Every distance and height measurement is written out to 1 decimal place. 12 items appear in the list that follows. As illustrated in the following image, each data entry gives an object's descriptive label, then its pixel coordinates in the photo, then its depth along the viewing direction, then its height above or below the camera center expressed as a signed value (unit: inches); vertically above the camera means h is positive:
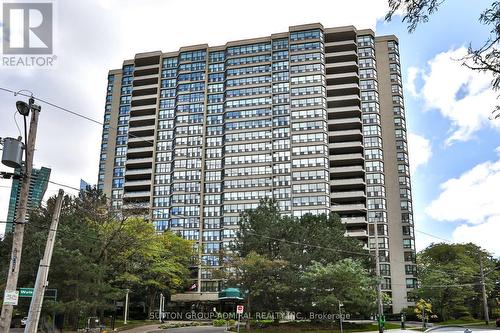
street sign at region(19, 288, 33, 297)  629.6 -12.1
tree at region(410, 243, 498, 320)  2504.9 +10.5
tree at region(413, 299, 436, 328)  2129.7 -100.1
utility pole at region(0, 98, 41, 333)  528.1 +46.7
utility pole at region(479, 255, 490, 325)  2143.6 -101.4
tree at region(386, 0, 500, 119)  289.1 +161.8
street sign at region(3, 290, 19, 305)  525.3 -15.9
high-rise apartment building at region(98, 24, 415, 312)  3823.8 +1284.9
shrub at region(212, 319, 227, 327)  2297.2 -180.2
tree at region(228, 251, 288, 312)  1862.7 +31.6
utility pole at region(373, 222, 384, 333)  1325.0 -31.6
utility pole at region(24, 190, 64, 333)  633.6 +3.9
